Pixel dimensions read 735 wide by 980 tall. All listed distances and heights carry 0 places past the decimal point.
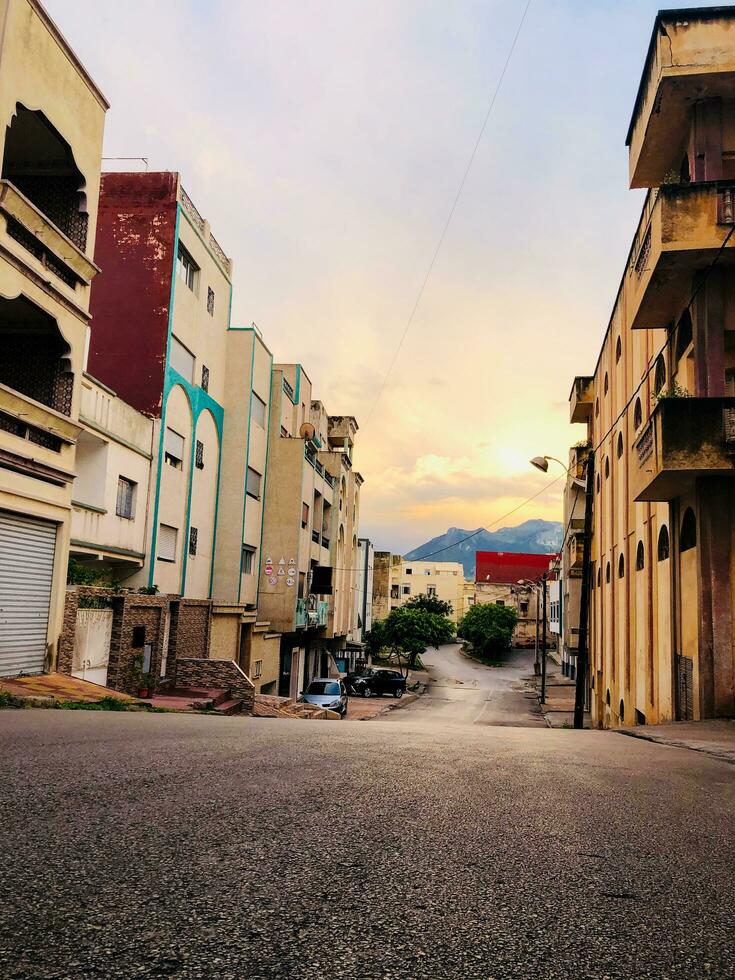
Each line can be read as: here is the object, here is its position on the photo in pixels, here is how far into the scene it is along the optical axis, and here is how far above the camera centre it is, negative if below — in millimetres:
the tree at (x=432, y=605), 88062 +2356
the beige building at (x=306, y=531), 35062 +4441
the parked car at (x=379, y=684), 47562 -3406
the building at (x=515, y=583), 93562 +5797
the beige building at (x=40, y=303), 15477 +6142
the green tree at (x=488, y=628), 78125 +114
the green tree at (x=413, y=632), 63812 -409
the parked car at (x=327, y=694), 31808 -2871
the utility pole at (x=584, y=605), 23656 +834
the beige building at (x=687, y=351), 15125 +5947
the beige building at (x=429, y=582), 108938 +6066
